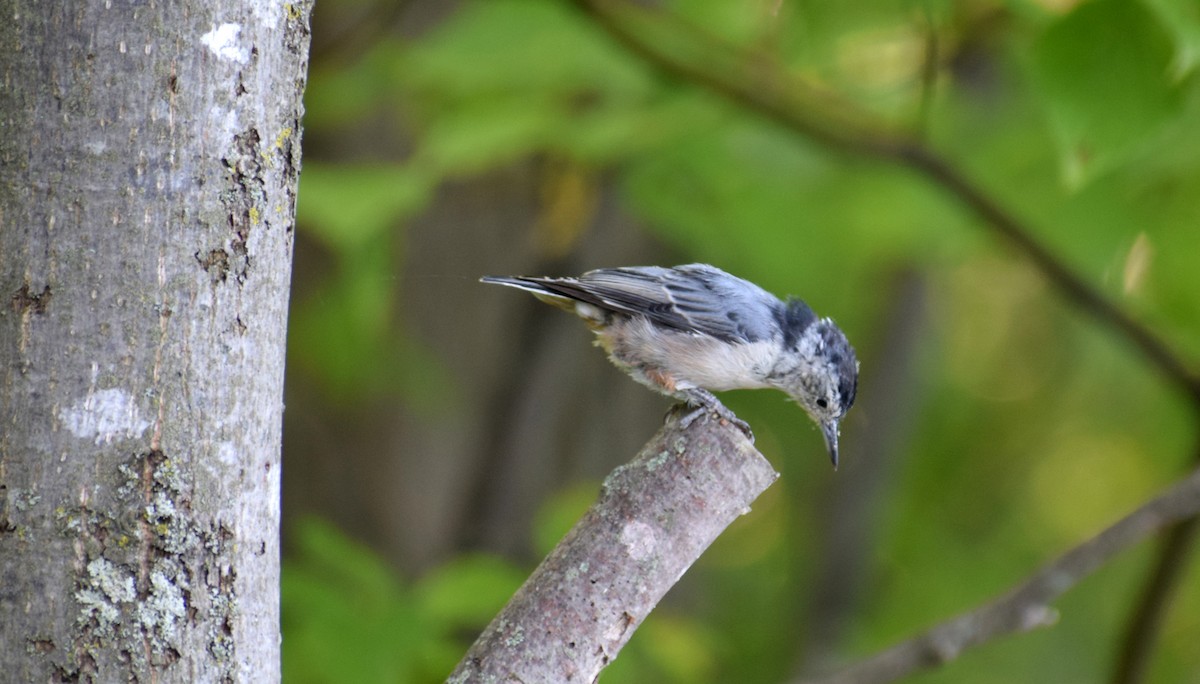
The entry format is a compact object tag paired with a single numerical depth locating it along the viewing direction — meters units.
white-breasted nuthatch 5.64
